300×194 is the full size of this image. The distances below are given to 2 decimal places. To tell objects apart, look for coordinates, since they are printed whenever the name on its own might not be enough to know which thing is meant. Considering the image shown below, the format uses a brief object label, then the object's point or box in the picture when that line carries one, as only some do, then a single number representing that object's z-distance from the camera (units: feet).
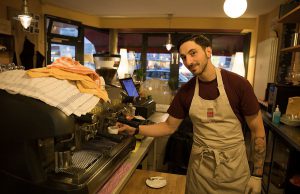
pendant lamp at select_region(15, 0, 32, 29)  9.21
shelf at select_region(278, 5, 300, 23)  7.67
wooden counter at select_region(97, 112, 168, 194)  3.84
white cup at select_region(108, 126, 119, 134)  4.90
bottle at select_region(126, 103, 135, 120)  6.50
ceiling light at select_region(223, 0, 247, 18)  7.29
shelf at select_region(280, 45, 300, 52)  7.93
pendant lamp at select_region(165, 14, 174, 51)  15.35
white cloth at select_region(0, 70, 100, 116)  2.68
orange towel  3.12
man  4.62
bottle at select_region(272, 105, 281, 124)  7.97
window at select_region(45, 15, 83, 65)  15.60
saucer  4.98
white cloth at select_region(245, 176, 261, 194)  4.74
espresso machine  2.52
